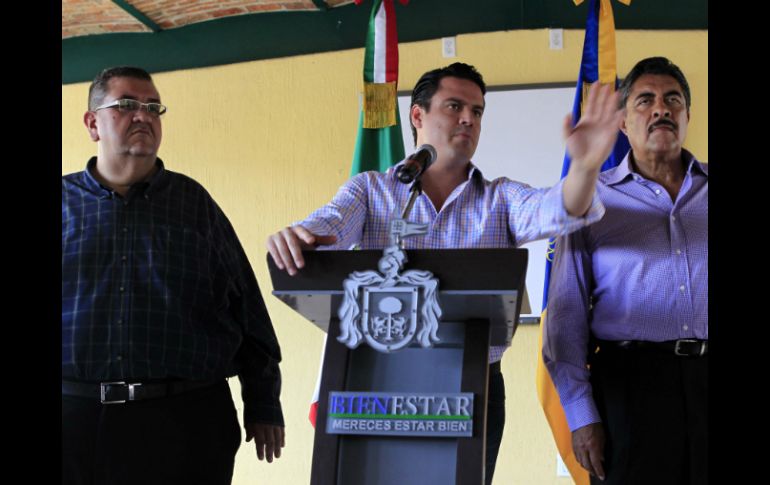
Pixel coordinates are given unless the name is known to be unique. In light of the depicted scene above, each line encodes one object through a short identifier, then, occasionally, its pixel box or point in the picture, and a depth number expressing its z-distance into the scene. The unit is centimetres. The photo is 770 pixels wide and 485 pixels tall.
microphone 174
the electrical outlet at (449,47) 489
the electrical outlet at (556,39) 473
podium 157
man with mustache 200
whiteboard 465
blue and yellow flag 343
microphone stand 165
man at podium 198
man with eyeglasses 211
